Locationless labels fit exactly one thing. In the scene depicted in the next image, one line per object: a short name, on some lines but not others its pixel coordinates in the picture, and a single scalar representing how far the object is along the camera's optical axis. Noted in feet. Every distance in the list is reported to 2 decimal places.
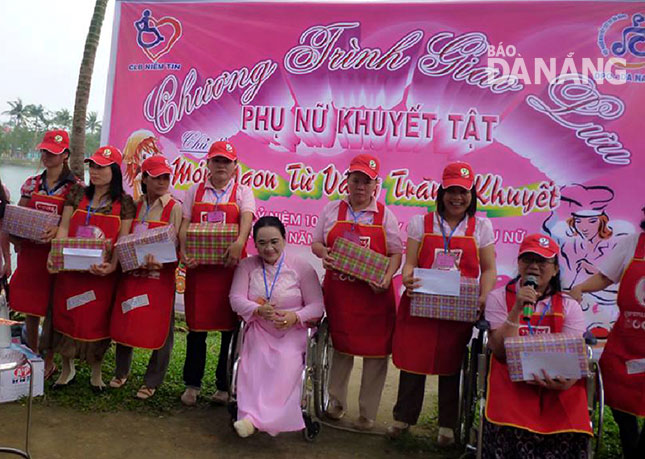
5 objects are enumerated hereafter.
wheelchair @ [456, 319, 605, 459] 8.81
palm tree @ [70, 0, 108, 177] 19.53
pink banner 14.96
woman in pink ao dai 10.13
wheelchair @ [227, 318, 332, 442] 10.53
